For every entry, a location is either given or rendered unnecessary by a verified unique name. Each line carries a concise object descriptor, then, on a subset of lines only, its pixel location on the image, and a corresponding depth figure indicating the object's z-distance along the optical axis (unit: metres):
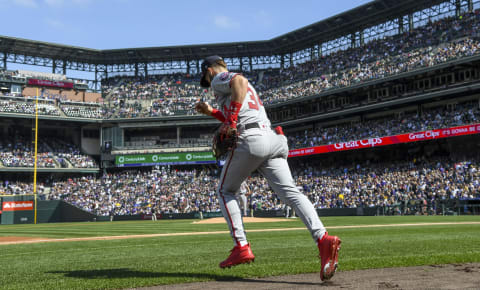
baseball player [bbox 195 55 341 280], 4.20
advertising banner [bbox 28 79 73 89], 53.06
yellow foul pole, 40.06
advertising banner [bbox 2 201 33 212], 39.41
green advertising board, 47.91
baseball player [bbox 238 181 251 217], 19.95
